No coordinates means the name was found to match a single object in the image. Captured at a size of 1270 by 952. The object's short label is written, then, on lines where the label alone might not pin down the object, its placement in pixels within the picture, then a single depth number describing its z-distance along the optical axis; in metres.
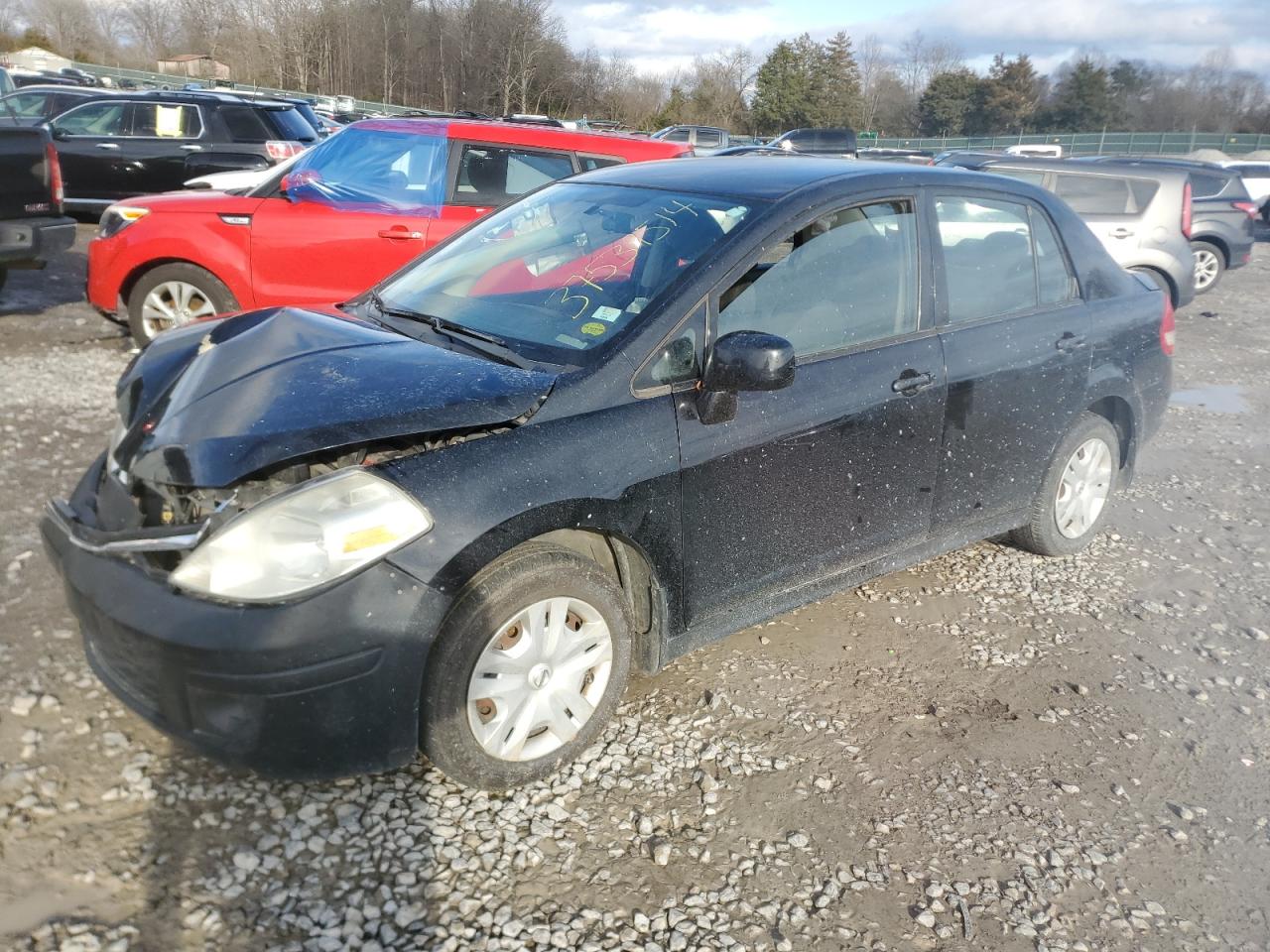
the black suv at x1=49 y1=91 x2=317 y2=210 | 12.01
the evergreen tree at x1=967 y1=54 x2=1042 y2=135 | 64.19
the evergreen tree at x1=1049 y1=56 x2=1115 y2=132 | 61.88
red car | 6.71
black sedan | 2.55
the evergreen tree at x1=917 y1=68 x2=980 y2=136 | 65.62
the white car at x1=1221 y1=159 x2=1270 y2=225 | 21.48
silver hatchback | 10.38
